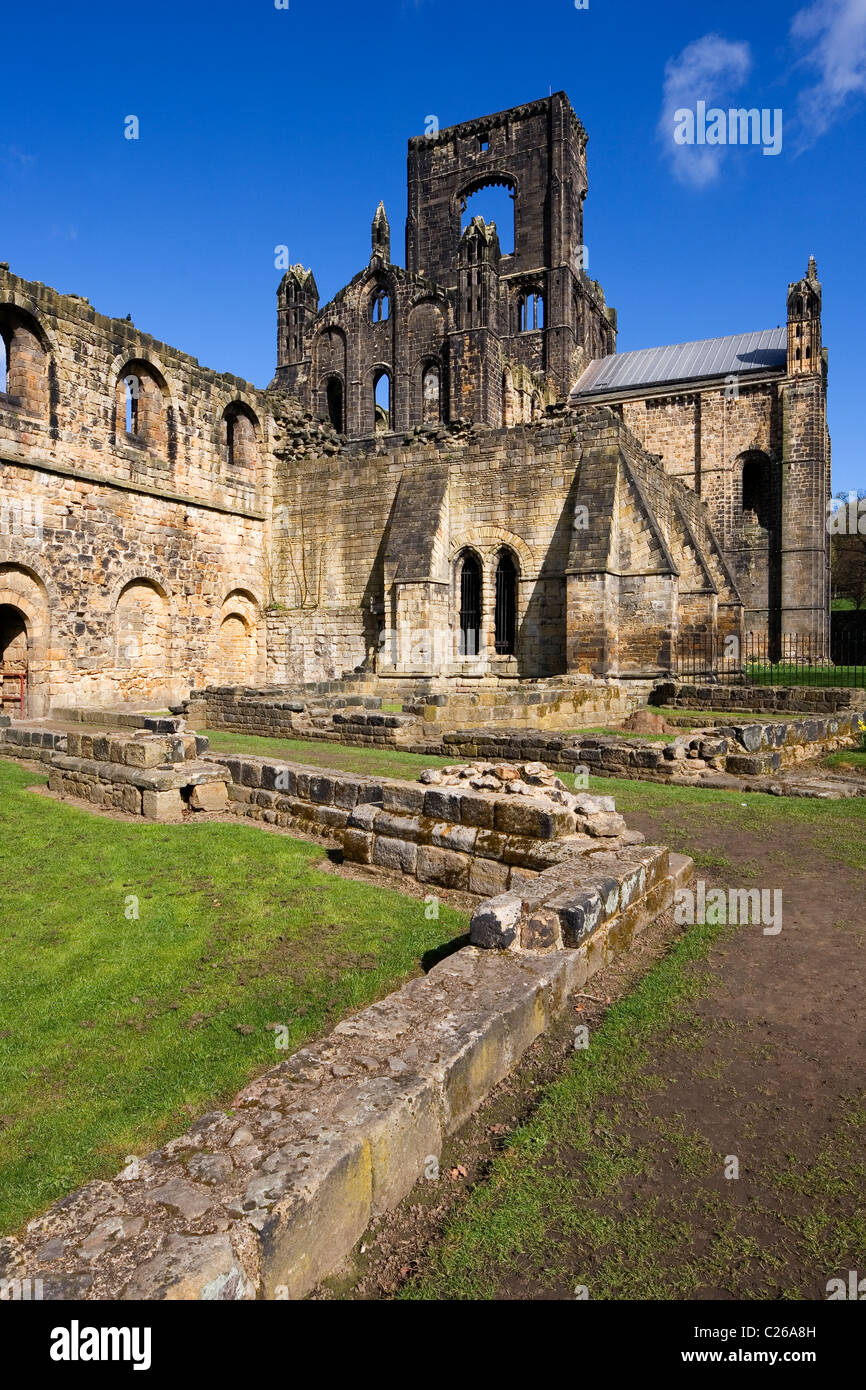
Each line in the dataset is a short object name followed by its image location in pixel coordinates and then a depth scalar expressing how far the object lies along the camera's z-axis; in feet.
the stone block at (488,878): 18.20
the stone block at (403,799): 20.85
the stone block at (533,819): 18.22
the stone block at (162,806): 26.12
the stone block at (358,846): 21.02
